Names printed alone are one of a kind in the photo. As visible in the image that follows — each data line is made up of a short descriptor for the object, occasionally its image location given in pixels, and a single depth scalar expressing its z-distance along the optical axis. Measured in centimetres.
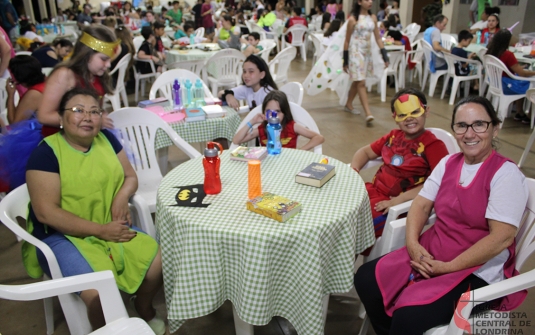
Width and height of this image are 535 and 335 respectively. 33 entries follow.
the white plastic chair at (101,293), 143
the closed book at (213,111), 320
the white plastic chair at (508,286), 141
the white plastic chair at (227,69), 552
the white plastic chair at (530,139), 351
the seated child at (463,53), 596
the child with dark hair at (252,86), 337
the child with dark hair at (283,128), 281
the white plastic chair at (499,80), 461
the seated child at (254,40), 671
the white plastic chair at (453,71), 586
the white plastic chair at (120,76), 527
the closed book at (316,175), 196
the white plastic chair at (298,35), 999
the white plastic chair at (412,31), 884
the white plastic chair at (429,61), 638
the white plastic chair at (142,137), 285
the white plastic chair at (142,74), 645
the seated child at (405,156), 221
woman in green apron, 184
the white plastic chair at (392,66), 643
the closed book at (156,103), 349
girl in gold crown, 231
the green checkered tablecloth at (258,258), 157
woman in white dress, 520
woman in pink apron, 157
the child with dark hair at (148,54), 638
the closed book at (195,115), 312
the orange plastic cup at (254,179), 183
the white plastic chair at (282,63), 526
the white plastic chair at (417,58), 702
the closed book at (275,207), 164
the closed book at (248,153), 230
